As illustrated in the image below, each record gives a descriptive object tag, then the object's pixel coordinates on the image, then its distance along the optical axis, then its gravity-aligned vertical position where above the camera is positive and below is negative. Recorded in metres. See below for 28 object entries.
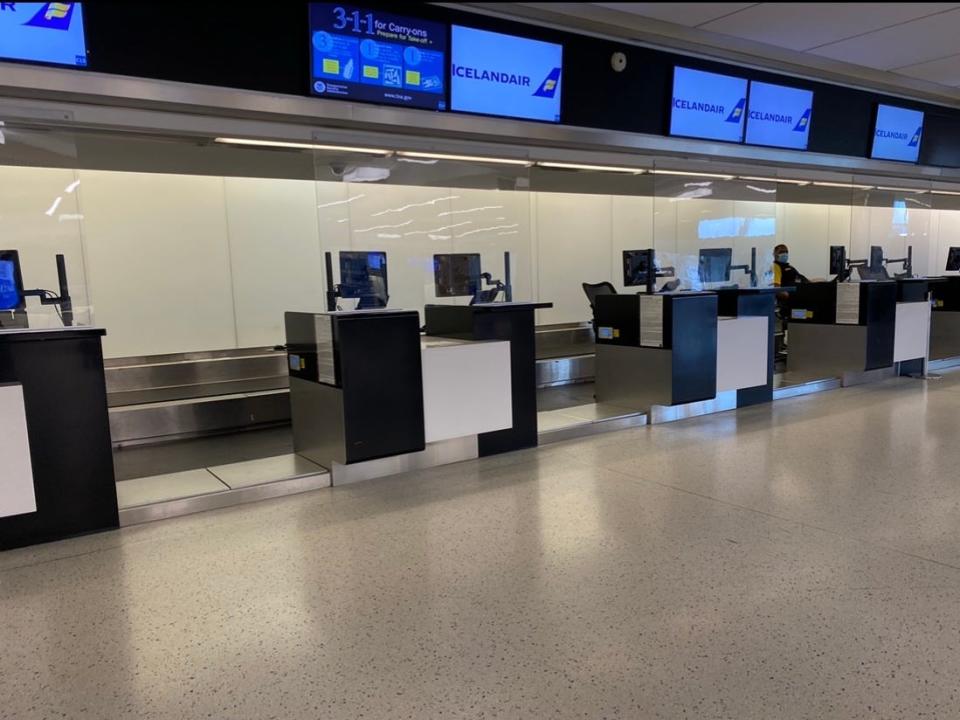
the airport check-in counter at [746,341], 6.06 -0.69
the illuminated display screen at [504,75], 4.80 +1.44
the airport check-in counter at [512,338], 4.91 -0.48
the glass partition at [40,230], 3.51 +0.30
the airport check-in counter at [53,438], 3.27 -0.74
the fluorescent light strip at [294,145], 4.64 +0.93
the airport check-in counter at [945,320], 8.76 -0.79
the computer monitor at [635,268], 6.24 +0.01
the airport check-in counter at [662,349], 5.69 -0.70
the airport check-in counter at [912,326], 7.46 -0.73
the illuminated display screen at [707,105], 6.04 +1.45
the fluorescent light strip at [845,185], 7.97 +0.93
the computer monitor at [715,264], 6.34 +0.02
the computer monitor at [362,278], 4.50 +0.00
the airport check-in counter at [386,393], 4.25 -0.77
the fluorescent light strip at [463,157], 4.95 +0.89
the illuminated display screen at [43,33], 3.38 +1.29
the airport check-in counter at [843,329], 7.21 -0.72
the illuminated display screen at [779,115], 6.57 +1.46
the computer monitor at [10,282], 3.45 +0.04
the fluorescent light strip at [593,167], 6.16 +0.96
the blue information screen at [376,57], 4.26 +1.43
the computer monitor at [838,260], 7.62 +0.02
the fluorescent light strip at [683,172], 6.30 +0.88
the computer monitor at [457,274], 5.04 +0.00
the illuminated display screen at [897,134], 7.74 +1.46
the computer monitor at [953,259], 8.70 -0.01
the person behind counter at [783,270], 8.25 -0.08
